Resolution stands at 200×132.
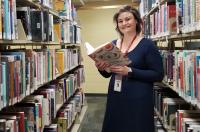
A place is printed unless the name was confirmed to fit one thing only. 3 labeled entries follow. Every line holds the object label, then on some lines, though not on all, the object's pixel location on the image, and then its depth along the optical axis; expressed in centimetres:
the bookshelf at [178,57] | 169
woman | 213
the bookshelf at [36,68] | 175
